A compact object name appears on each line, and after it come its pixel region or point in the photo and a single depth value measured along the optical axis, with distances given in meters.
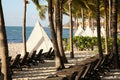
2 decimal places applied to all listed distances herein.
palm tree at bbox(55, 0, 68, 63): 12.22
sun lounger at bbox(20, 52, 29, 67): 11.35
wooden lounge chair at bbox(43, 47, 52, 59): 14.98
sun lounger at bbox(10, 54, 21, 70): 10.48
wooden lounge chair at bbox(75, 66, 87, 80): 6.44
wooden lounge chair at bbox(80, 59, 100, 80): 6.99
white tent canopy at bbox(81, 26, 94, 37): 24.22
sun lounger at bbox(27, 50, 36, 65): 12.03
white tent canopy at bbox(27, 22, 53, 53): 16.95
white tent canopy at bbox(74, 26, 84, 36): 24.29
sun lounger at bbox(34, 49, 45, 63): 12.75
